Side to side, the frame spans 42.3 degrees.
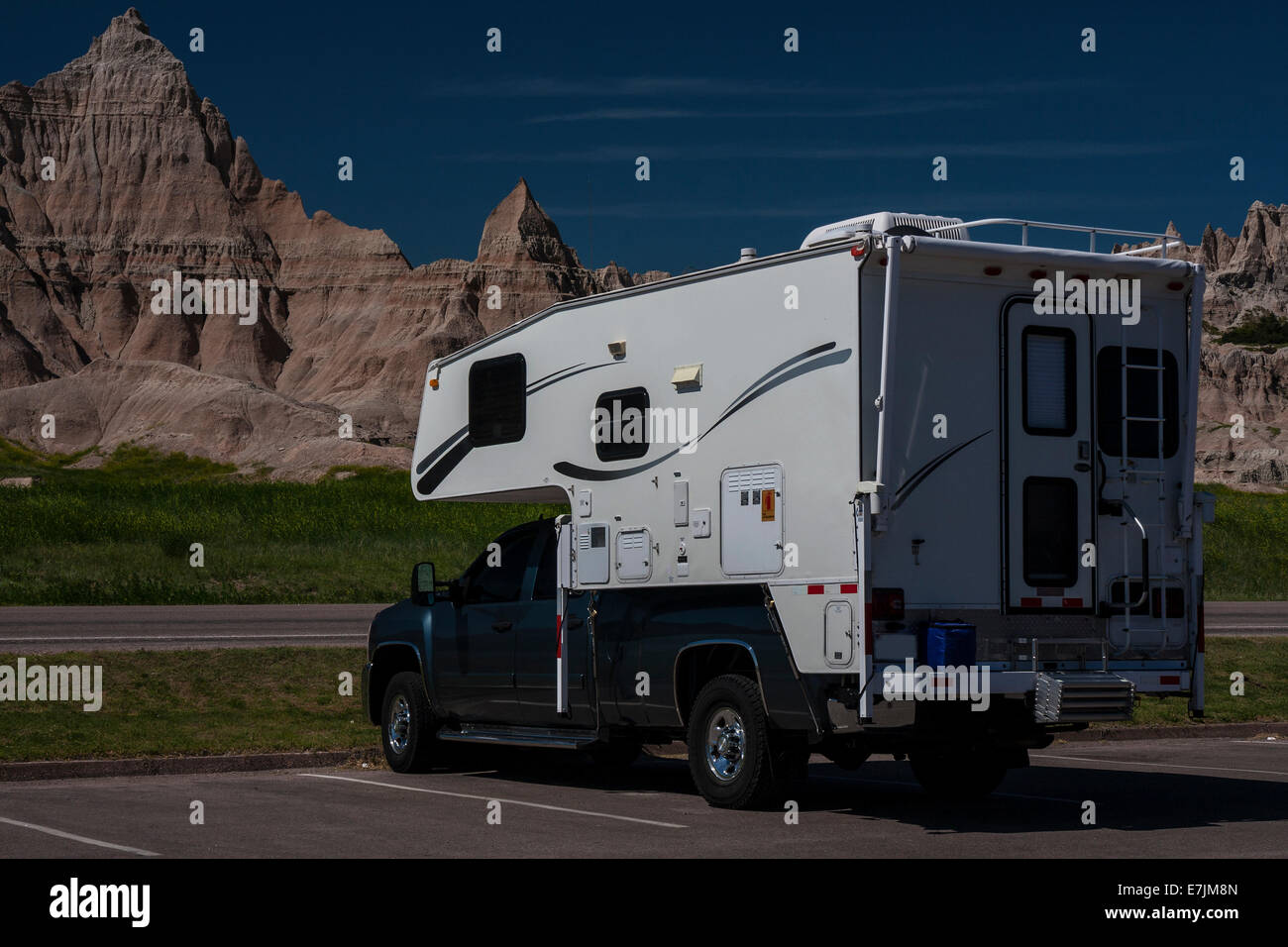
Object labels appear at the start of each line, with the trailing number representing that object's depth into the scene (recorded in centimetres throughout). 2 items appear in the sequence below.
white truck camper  1080
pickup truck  1143
